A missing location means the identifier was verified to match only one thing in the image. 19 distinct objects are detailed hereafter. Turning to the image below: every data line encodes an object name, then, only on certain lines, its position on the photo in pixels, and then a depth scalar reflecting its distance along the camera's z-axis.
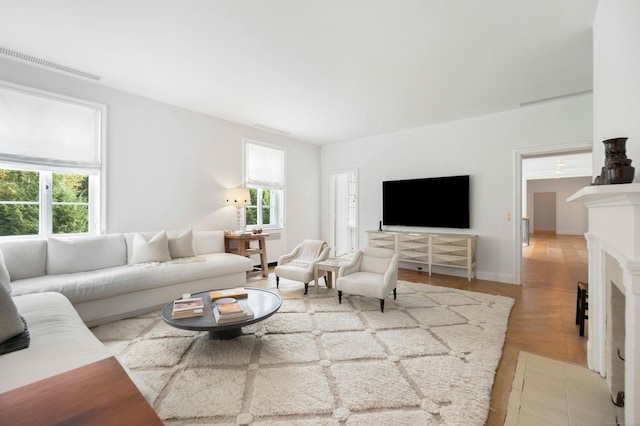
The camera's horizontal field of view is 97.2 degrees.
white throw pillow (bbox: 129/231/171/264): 3.51
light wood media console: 4.64
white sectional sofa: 2.76
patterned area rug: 1.65
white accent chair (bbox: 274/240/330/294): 3.91
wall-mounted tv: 4.96
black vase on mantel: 1.28
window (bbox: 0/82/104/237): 3.11
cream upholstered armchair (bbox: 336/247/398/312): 3.24
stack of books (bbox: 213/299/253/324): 2.25
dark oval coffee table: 2.17
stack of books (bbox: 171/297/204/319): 2.31
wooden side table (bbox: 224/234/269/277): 4.59
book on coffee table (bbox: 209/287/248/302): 2.76
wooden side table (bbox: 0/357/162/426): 0.77
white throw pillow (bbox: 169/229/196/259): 3.90
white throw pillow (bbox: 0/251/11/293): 2.29
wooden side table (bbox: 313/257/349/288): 3.88
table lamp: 4.81
